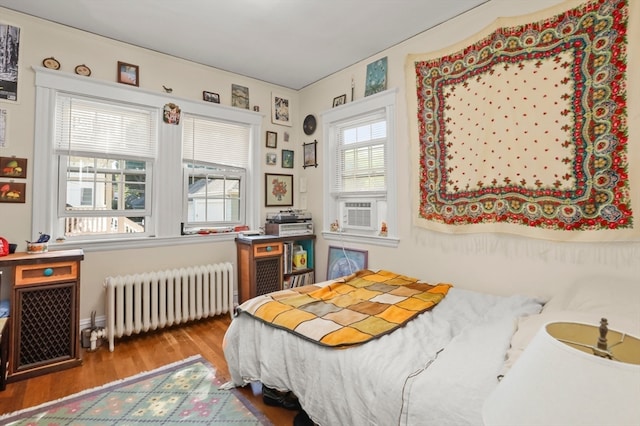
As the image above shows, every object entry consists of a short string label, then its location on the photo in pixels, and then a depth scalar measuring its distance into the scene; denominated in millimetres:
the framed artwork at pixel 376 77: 3017
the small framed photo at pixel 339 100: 3408
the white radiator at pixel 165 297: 2631
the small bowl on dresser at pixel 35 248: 2318
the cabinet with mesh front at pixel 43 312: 2104
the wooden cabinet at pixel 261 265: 3238
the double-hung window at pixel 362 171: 2990
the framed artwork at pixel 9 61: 2387
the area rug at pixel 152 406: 1721
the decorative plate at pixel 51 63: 2535
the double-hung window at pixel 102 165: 2662
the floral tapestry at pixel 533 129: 1785
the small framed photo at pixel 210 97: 3334
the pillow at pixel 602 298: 1477
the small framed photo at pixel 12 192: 2385
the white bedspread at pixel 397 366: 1143
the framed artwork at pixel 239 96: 3523
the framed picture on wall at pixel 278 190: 3766
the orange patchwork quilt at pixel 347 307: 1598
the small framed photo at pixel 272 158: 3785
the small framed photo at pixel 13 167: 2377
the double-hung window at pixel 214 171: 3285
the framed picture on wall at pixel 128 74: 2857
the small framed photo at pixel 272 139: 3777
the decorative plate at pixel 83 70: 2668
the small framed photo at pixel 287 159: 3913
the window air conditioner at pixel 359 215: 3217
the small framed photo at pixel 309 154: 3775
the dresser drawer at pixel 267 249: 3254
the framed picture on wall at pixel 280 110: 3824
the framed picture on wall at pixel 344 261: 3252
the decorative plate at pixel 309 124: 3771
